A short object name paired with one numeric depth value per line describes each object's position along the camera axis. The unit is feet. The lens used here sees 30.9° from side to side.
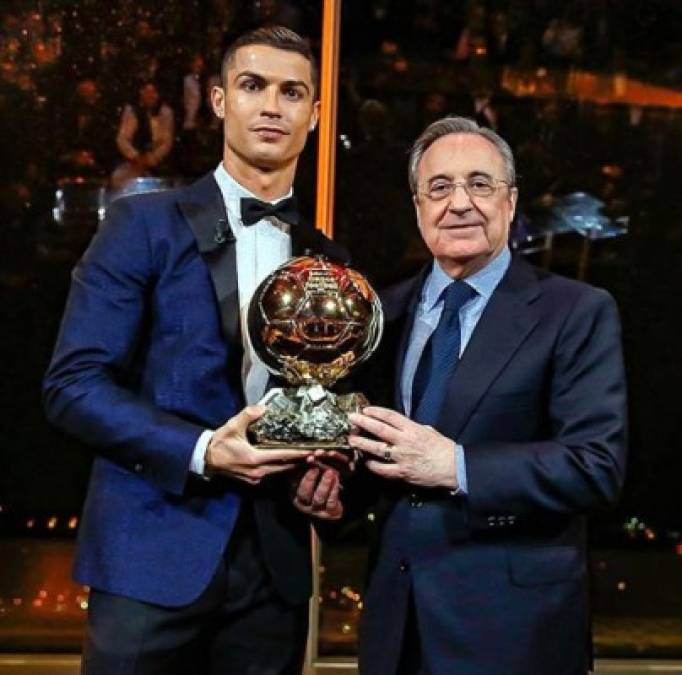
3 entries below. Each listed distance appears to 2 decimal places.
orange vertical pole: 10.14
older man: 5.50
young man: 5.71
